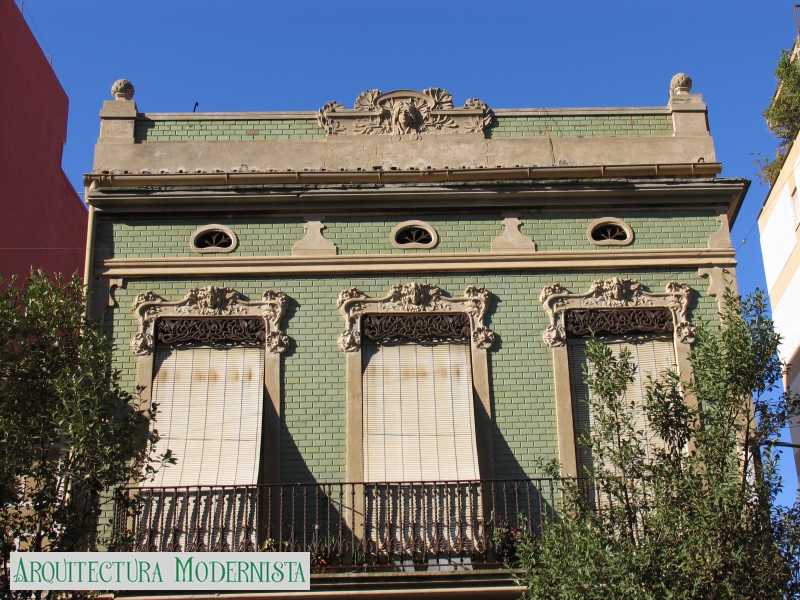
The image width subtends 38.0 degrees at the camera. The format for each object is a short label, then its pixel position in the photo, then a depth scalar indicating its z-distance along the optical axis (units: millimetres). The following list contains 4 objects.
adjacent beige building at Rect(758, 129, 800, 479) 20297
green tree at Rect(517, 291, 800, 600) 10102
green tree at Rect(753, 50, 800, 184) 23219
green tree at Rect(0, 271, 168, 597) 10750
